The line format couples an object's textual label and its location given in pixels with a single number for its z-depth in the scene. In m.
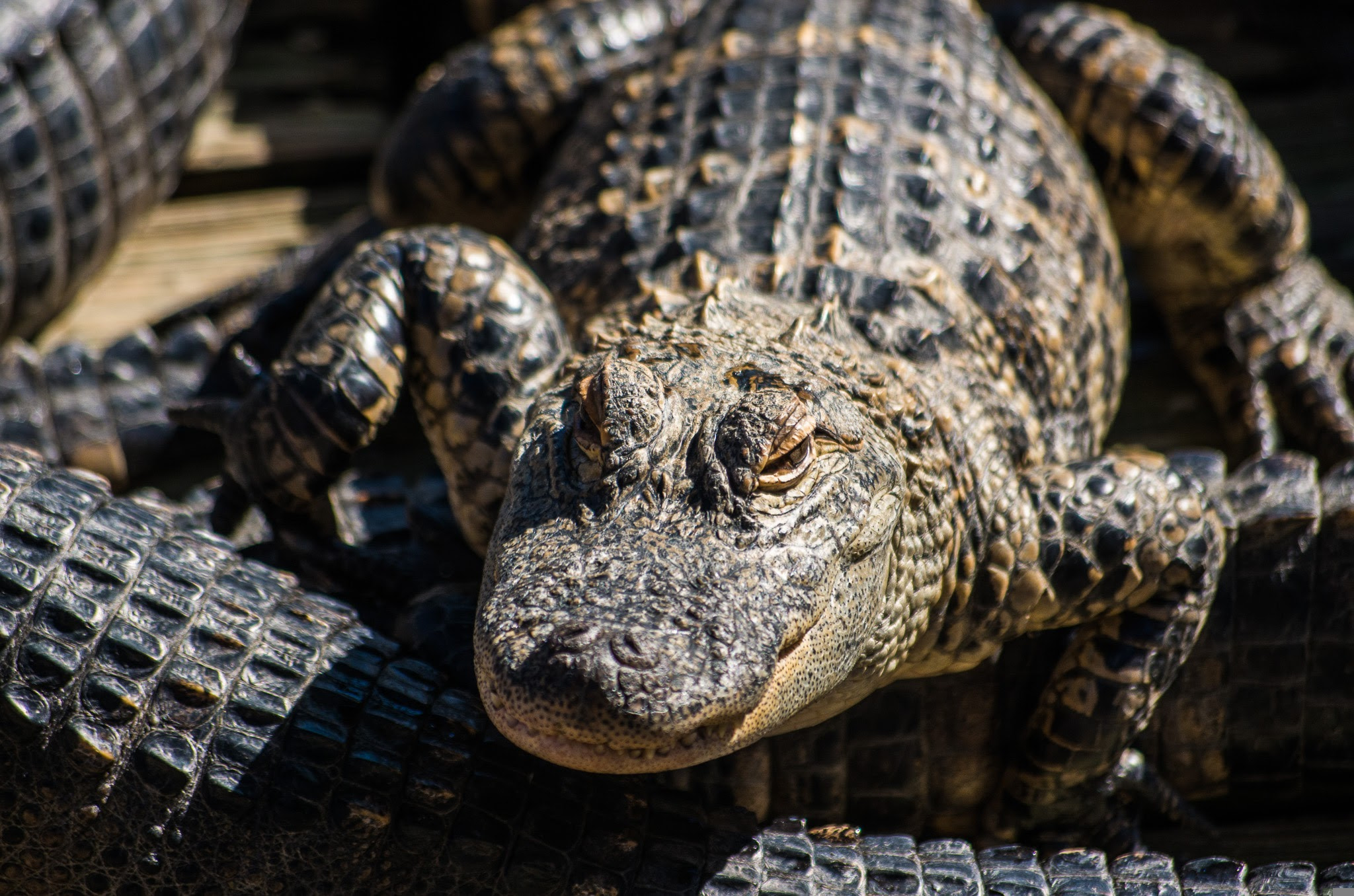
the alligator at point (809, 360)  4.81
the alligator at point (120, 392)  5.16
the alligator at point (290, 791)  4.84
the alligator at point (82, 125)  5.15
